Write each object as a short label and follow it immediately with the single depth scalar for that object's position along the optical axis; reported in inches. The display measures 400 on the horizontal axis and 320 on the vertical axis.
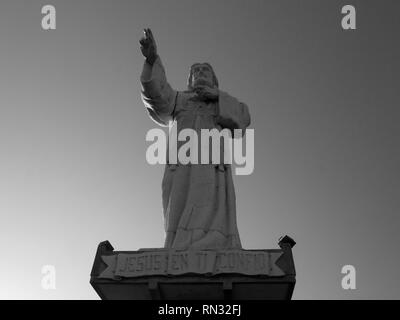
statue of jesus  425.4
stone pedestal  370.6
